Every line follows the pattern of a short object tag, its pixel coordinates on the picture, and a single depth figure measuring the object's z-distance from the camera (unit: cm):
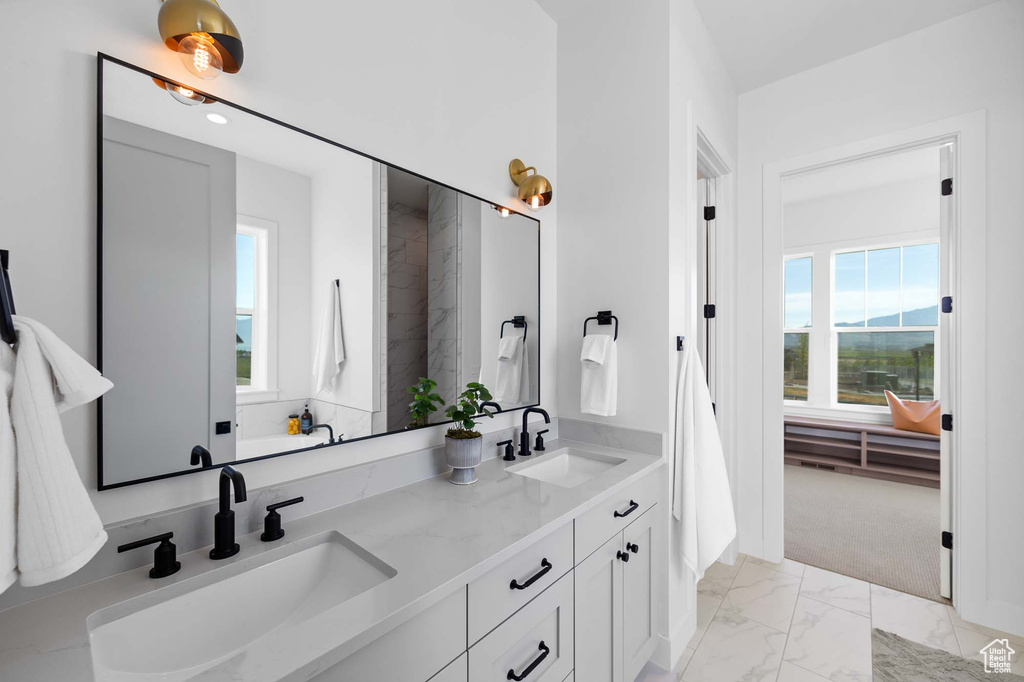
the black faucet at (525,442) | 183
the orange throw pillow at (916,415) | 388
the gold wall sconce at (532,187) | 184
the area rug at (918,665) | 172
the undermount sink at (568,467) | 178
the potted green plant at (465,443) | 144
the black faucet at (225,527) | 95
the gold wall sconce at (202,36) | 87
